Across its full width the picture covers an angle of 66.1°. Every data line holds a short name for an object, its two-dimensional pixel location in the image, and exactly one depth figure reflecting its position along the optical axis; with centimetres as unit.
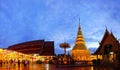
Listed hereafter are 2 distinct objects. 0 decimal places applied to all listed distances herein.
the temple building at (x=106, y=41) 1466
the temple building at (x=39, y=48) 3257
